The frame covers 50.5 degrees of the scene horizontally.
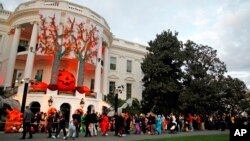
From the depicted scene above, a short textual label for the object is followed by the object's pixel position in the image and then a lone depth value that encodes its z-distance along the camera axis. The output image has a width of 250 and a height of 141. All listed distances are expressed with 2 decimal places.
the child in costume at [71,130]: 15.44
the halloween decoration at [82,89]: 29.91
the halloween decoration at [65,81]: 29.46
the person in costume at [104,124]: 18.79
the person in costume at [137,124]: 20.66
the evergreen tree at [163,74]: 35.06
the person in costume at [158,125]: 21.14
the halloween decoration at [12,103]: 21.64
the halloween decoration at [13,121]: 18.91
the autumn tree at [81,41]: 31.28
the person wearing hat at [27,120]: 14.94
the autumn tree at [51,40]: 30.58
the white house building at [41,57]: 29.06
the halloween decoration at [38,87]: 28.50
